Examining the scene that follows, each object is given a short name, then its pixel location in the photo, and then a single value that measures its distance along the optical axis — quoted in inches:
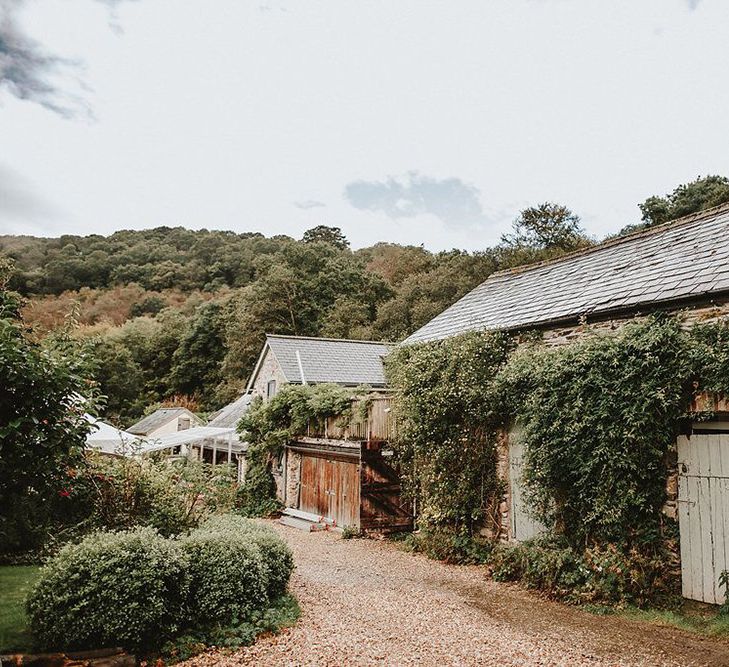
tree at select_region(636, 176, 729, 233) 1053.3
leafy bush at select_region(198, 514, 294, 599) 290.4
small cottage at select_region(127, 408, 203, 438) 1282.0
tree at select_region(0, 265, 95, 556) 203.8
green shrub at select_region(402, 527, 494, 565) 401.7
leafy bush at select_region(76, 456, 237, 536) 310.5
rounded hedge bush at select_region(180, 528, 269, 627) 248.1
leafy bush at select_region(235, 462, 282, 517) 713.0
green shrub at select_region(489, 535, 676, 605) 284.0
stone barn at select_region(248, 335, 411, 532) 531.8
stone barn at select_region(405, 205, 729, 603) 279.3
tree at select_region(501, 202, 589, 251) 1406.3
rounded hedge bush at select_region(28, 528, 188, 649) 214.7
